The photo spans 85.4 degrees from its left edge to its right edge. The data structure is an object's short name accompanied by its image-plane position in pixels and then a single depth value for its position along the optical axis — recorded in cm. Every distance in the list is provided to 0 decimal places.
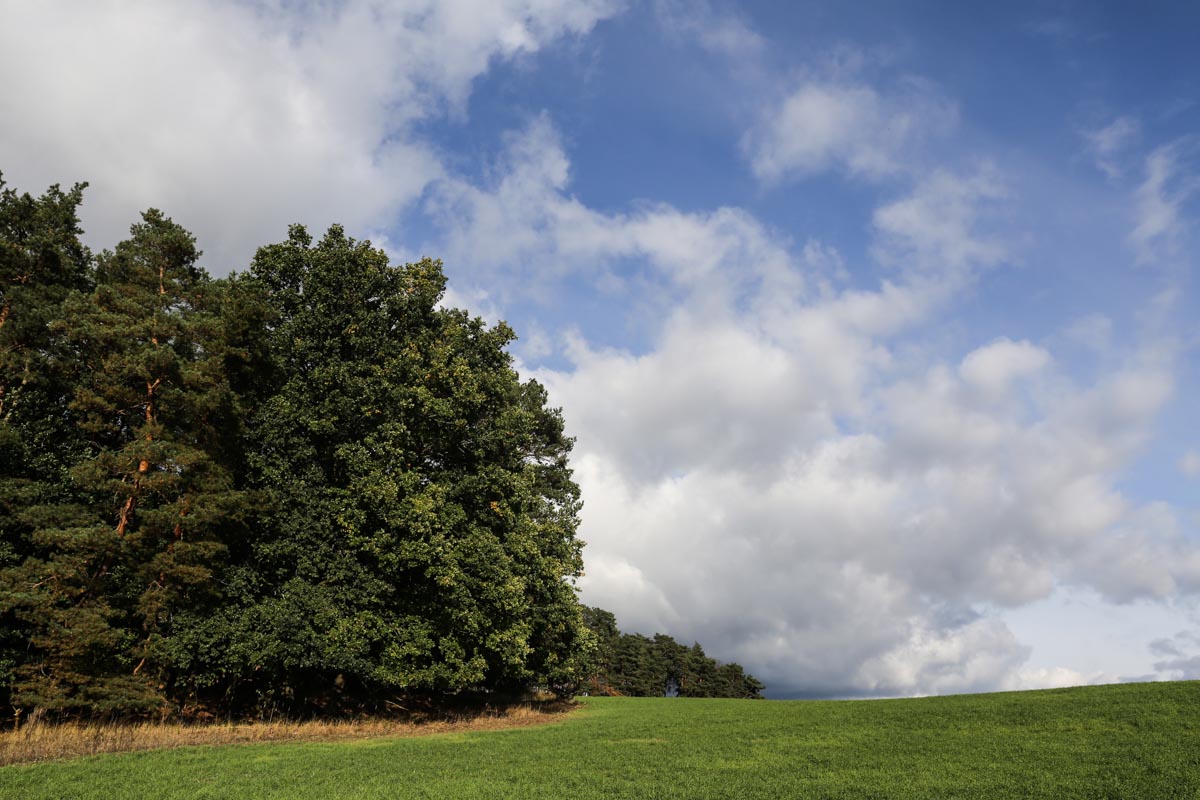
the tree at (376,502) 3142
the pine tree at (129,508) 2628
